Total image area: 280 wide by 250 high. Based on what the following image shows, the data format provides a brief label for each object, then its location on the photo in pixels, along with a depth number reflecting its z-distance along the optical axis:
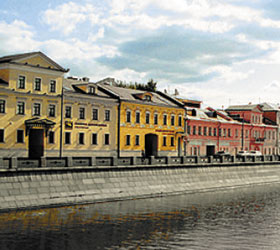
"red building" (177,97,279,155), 77.31
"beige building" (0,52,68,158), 50.19
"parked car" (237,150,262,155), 78.04
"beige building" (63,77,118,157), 56.09
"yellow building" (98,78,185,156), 63.03
